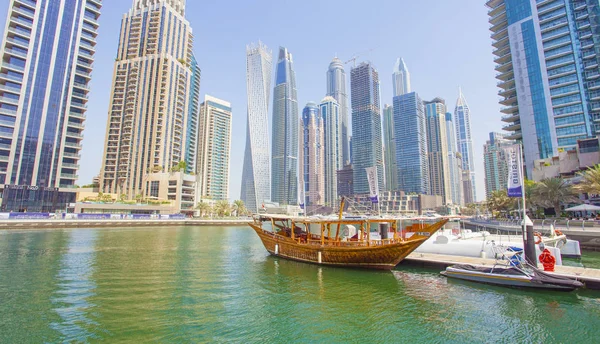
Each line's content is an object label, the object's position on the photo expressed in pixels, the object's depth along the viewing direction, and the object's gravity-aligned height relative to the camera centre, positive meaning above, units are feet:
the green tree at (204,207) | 333.83 +5.22
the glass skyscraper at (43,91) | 242.99 +103.29
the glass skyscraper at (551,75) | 245.24 +117.97
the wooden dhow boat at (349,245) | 71.31 -8.45
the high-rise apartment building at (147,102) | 344.69 +129.77
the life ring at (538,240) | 74.43 -6.87
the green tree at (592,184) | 113.91 +11.29
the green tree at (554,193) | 151.02 +10.21
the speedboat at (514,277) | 51.16 -11.70
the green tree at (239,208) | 385.15 +5.03
